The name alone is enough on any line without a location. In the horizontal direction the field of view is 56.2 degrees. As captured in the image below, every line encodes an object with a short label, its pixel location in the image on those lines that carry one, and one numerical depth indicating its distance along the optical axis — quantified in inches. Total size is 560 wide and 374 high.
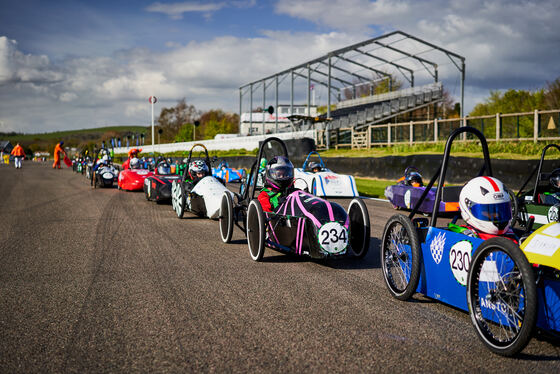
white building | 2393.0
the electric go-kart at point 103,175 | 759.1
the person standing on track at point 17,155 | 1488.3
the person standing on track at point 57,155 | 1518.2
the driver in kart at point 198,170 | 450.0
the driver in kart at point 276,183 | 277.0
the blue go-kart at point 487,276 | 128.1
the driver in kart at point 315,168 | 589.6
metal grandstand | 1503.4
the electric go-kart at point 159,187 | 527.1
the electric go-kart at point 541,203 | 320.5
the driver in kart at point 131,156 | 749.9
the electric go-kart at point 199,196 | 398.3
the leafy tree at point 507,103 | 2549.2
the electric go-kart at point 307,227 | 230.1
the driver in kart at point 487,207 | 159.5
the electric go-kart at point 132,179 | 676.7
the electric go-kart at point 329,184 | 564.7
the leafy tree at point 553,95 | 1873.8
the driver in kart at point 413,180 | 471.2
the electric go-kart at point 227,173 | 834.8
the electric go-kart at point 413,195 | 413.4
